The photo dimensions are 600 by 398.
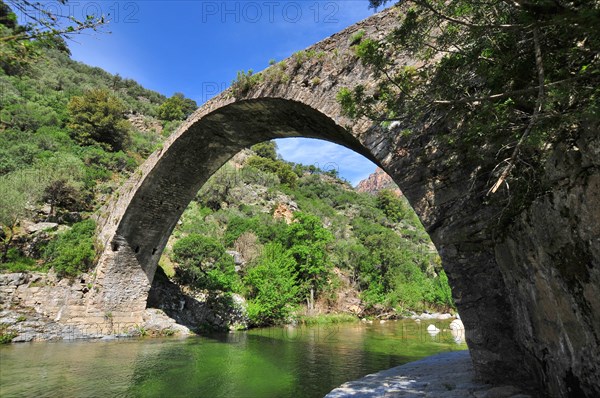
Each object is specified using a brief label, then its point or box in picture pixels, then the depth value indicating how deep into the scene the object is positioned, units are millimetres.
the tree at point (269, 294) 16734
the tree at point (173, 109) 46375
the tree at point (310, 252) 22141
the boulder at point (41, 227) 15072
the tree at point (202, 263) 16766
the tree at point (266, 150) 52688
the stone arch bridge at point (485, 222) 2729
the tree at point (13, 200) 14211
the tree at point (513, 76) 2168
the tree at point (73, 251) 13422
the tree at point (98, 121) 29031
